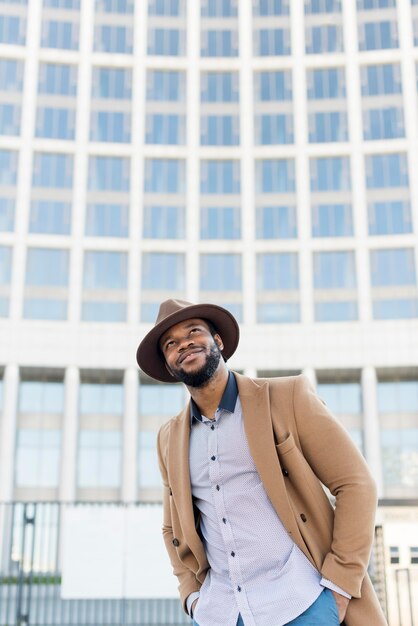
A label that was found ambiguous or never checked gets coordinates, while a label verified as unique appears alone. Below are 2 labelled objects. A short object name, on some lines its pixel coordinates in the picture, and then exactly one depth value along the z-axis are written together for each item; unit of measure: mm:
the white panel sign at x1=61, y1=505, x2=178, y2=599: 11844
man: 2578
